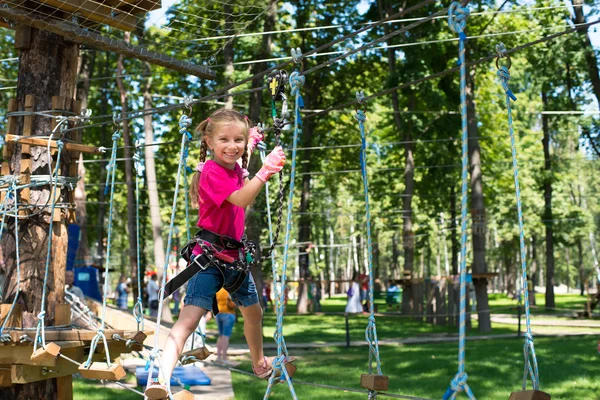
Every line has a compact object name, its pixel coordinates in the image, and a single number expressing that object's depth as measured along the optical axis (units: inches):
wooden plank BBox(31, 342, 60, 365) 180.5
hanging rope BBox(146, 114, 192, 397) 131.3
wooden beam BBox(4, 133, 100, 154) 201.3
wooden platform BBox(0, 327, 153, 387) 188.9
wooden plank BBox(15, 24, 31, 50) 203.0
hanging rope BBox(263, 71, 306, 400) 122.3
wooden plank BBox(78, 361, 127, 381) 163.2
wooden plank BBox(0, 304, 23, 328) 195.2
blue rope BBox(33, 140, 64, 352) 185.3
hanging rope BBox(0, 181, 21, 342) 197.3
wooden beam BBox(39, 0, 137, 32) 189.3
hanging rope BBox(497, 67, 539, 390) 110.5
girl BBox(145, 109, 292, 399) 134.1
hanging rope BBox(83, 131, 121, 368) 169.8
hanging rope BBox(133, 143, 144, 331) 206.3
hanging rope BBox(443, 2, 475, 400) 92.3
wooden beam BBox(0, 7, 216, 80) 190.2
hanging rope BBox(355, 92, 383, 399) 147.9
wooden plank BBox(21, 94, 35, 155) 202.5
